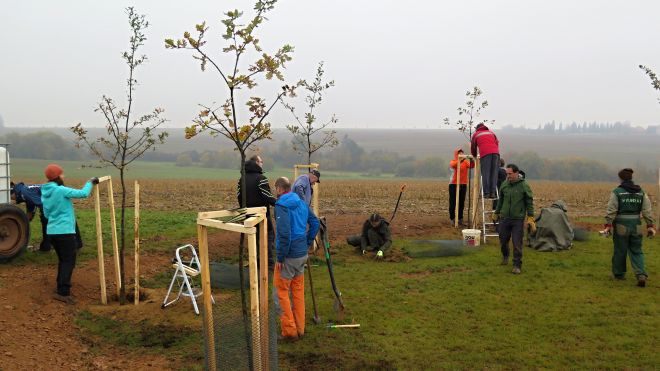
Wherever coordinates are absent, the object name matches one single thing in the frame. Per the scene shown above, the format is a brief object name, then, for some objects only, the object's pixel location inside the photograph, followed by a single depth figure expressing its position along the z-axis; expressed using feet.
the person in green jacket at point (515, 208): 34.09
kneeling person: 39.85
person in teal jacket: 26.40
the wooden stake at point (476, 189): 44.73
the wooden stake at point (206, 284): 16.67
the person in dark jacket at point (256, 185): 30.60
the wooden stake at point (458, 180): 47.91
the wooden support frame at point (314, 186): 39.59
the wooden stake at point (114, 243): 26.58
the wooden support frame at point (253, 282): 15.92
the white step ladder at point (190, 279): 26.03
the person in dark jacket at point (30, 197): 33.53
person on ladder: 42.45
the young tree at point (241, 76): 16.20
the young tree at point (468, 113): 50.93
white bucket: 41.55
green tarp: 41.28
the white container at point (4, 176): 32.09
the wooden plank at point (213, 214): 16.79
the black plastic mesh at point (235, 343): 17.33
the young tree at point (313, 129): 42.50
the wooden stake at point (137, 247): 25.05
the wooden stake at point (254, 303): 15.78
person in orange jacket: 48.26
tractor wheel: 30.73
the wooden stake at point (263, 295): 16.67
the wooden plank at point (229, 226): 15.64
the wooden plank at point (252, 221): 15.79
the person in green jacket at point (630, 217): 30.68
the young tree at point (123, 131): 27.25
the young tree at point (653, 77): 45.46
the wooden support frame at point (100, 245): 26.30
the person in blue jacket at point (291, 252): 22.27
